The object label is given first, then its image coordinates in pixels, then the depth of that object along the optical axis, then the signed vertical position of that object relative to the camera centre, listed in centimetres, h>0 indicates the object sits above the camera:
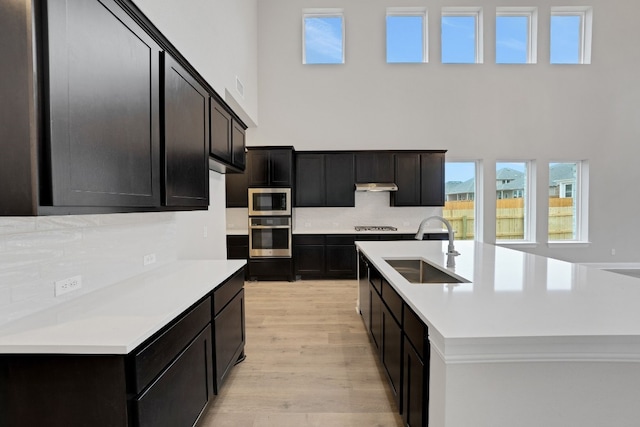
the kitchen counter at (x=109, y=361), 107 -62
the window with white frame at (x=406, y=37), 598 +346
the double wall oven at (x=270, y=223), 520 -32
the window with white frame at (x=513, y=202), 608 +6
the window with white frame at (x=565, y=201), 609 +8
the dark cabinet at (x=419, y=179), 555 +50
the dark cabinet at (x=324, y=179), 555 +50
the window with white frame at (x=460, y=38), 598 +346
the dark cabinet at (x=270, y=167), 522 +69
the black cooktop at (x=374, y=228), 562 -45
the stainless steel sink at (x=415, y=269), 252 -58
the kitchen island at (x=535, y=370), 107 -63
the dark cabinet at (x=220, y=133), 244 +65
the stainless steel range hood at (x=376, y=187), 541 +34
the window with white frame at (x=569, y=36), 601 +351
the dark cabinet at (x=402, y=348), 137 -86
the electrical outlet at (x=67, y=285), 143 -41
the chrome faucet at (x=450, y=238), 229 -26
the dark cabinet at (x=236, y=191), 541 +27
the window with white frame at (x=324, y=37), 599 +348
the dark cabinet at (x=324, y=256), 534 -94
